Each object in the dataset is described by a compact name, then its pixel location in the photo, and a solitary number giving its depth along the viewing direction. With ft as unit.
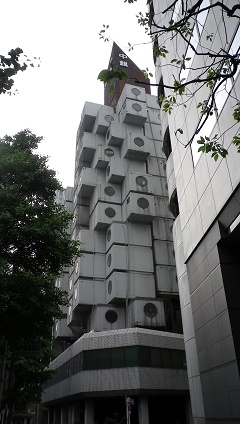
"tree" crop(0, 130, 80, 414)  42.45
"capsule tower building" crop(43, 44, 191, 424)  86.53
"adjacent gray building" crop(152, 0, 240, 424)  34.94
